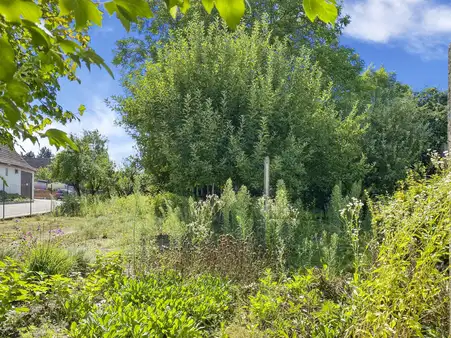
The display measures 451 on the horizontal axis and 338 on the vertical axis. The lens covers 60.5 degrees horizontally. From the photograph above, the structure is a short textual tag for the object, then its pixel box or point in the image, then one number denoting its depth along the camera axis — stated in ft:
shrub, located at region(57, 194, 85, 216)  50.42
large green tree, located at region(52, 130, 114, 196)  67.36
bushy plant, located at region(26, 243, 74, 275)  14.56
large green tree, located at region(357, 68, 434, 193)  34.55
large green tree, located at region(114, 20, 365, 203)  26.53
